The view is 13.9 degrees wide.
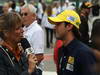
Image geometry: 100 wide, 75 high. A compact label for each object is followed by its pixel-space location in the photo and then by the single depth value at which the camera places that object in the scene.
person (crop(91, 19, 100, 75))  3.38
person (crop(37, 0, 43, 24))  22.21
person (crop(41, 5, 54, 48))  18.03
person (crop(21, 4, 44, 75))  6.67
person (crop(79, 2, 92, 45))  9.52
